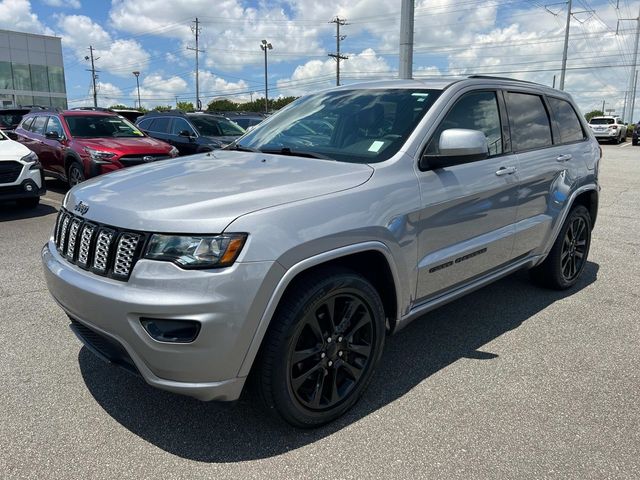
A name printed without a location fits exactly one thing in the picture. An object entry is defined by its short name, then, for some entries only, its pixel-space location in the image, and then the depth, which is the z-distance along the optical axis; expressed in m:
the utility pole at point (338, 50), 54.25
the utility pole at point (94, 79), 75.00
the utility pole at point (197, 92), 51.41
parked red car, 9.07
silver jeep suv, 2.28
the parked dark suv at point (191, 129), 11.49
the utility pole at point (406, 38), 12.62
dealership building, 52.59
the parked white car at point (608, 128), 33.38
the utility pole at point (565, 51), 36.44
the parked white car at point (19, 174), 8.06
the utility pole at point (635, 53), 51.38
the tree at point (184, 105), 85.41
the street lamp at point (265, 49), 56.10
